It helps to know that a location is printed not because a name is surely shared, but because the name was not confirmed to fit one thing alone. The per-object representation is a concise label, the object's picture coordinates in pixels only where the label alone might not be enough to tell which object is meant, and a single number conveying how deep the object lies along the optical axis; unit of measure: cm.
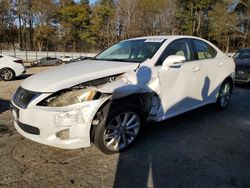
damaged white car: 227
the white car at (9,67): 796
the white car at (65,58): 2664
